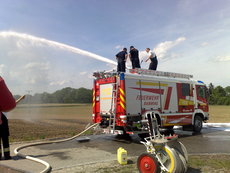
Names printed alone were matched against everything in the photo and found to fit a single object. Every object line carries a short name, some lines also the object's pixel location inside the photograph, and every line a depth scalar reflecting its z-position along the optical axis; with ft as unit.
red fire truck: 30.22
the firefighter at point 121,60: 36.55
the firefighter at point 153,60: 39.56
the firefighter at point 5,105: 17.17
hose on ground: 15.42
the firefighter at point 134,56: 38.12
